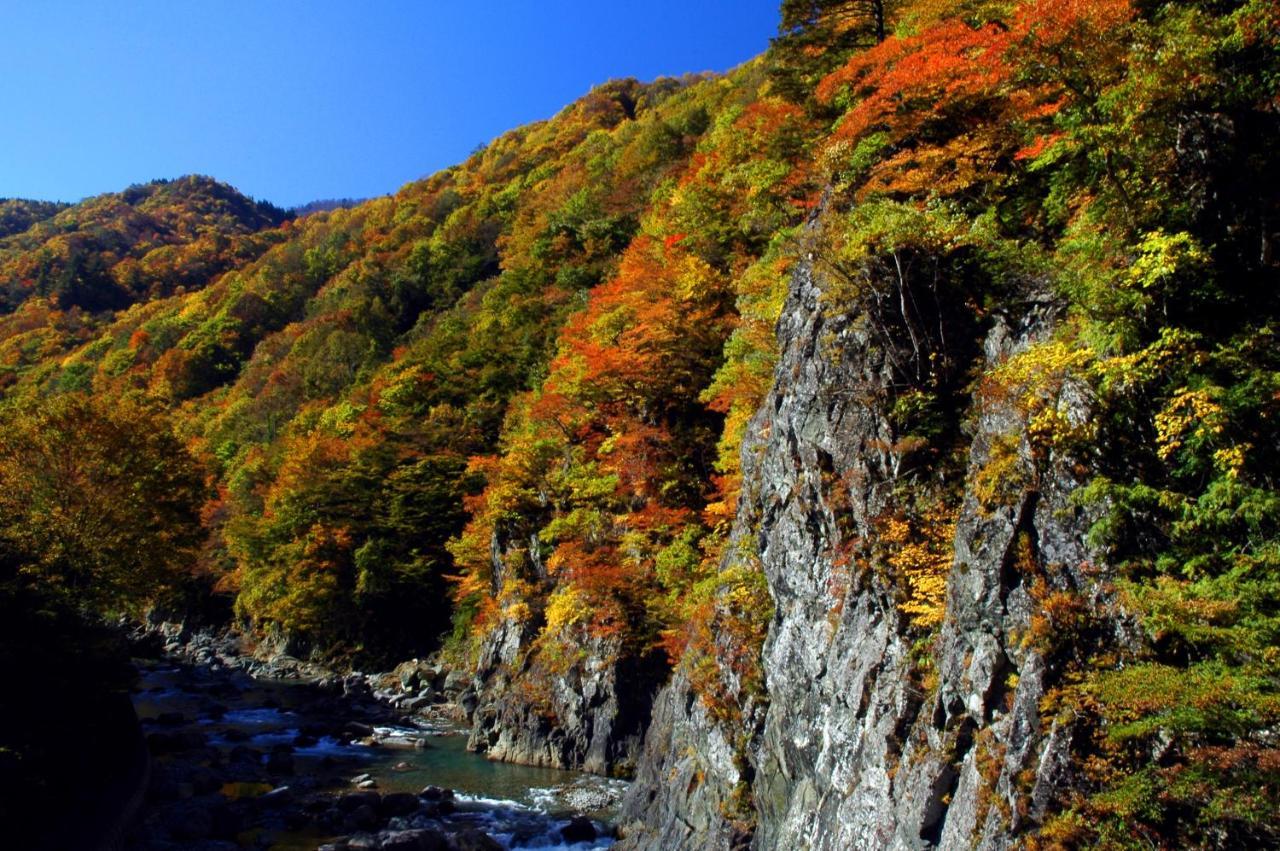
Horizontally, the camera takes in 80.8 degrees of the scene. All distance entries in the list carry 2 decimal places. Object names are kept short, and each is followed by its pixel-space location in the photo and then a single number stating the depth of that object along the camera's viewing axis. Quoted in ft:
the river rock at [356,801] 71.20
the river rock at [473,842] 61.16
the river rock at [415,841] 59.41
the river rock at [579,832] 64.75
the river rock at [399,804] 71.05
